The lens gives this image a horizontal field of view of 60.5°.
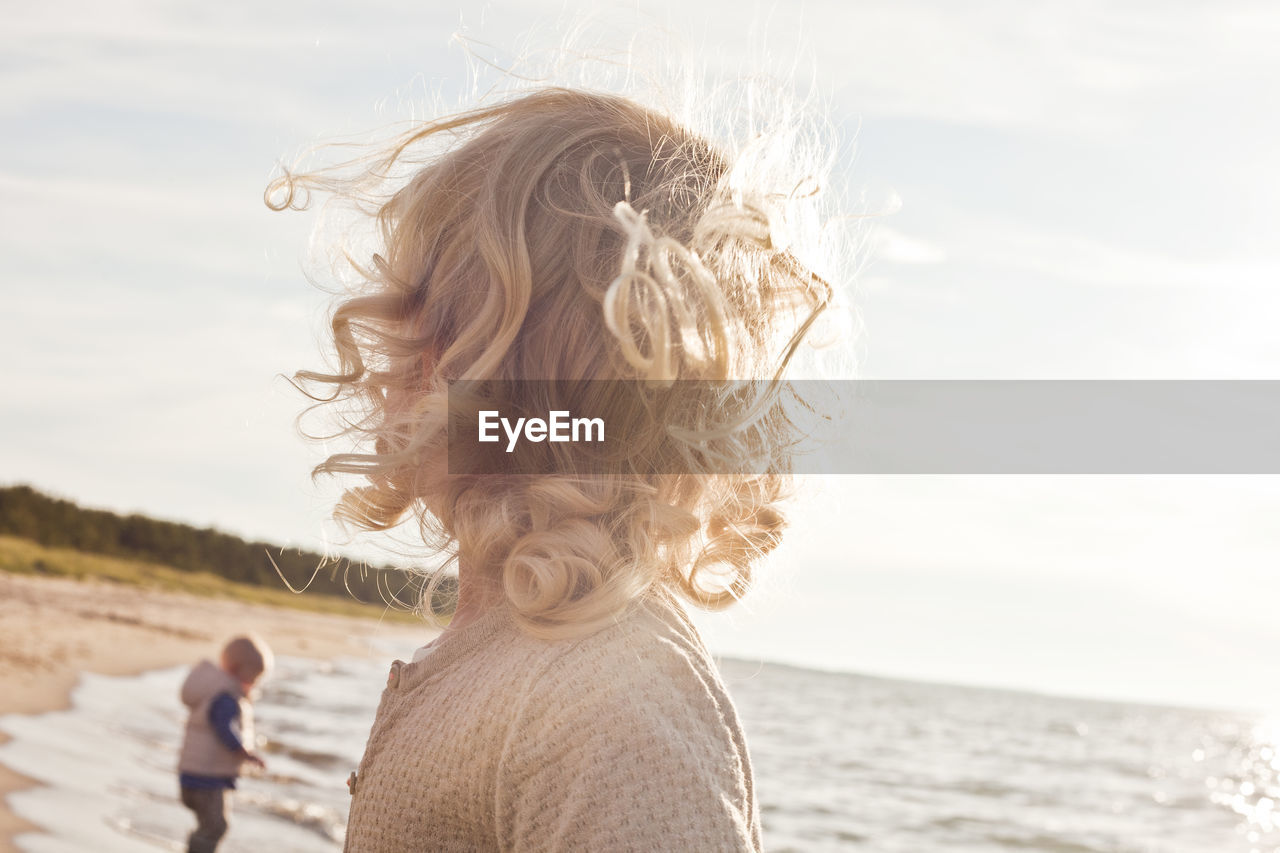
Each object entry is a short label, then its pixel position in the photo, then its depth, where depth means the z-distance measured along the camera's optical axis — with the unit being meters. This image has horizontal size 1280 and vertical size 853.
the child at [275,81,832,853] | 1.09
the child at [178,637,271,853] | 6.15
